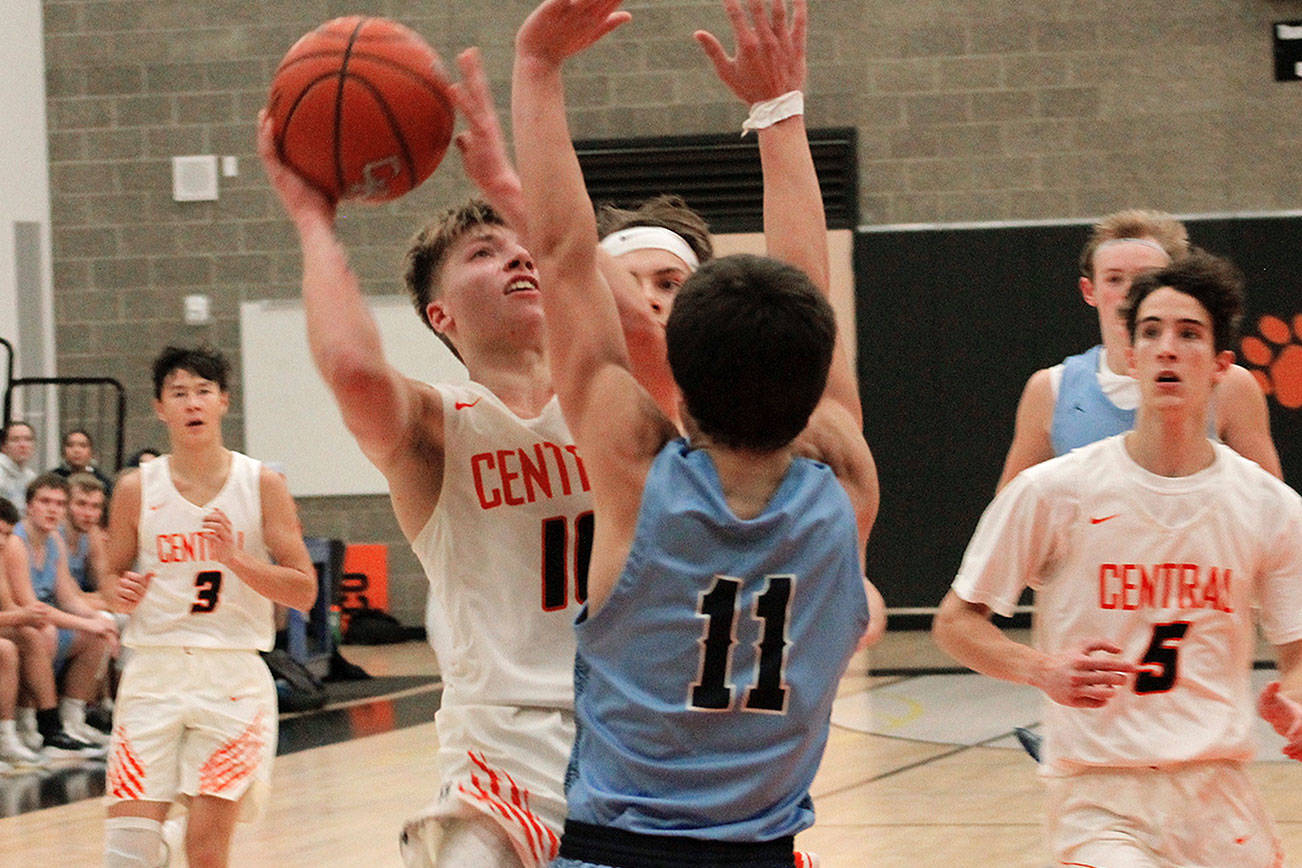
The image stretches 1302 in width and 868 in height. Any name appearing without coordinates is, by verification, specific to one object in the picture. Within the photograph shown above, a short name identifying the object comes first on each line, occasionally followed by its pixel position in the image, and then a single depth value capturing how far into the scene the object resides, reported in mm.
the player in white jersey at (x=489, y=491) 5250
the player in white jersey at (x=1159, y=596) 6090
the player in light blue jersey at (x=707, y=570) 4027
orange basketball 5309
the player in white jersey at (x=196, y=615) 9437
